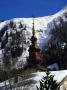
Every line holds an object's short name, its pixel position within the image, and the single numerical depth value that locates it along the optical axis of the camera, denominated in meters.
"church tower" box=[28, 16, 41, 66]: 76.31
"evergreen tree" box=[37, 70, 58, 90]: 46.62
